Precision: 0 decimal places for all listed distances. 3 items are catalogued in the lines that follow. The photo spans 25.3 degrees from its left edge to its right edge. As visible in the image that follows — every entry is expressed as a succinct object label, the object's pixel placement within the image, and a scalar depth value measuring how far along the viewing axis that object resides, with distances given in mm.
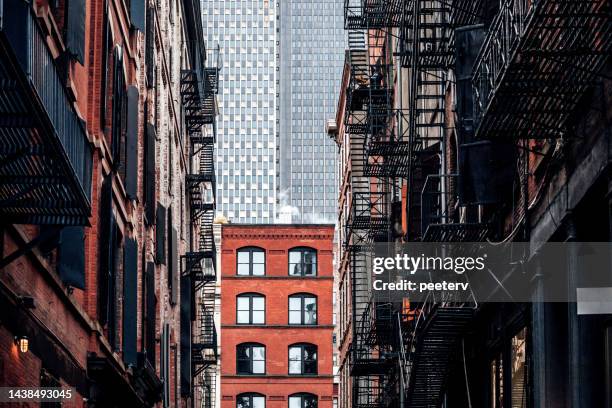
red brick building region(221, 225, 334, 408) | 75125
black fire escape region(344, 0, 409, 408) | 36094
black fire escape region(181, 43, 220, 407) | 49281
